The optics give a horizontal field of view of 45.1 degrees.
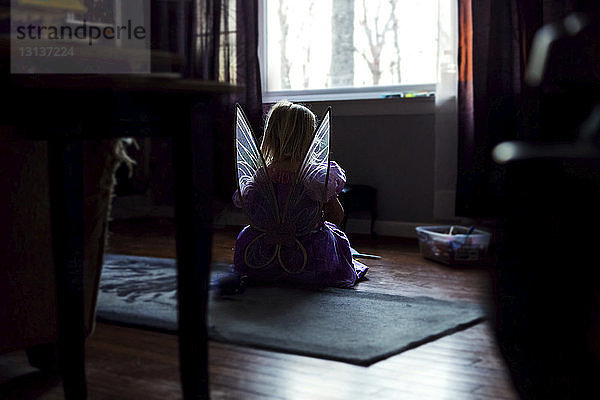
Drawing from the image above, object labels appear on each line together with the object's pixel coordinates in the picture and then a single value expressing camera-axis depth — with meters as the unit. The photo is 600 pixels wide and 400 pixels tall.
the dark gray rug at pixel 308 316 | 1.88
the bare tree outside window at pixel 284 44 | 4.55
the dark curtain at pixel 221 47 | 4.46
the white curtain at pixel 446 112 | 3.76
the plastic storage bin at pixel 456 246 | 3.15
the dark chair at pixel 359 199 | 4.02
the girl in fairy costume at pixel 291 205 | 2.68
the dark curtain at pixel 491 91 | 3.52
